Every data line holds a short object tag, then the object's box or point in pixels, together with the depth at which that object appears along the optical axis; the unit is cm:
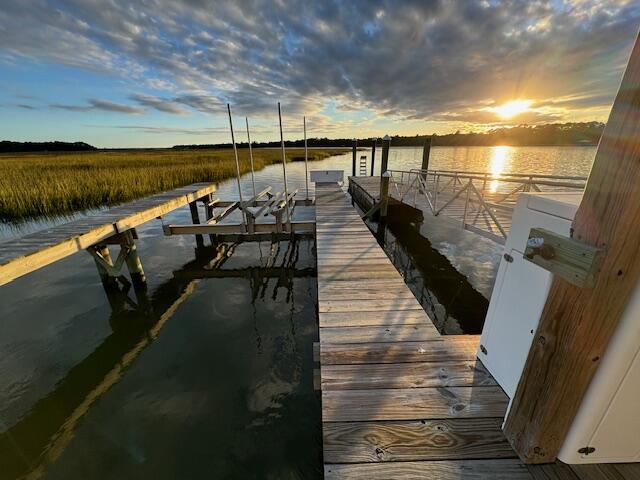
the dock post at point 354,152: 2020
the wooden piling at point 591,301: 101
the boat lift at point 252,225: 704
